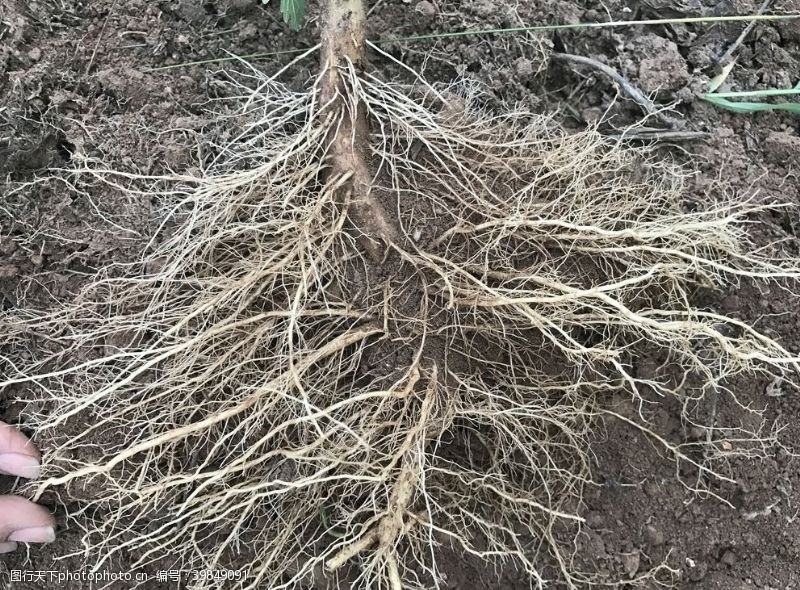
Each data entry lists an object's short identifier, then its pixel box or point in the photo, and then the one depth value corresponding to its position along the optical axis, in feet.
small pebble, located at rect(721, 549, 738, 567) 0.76
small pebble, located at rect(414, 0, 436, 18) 0.84
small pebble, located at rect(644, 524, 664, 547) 0.77
